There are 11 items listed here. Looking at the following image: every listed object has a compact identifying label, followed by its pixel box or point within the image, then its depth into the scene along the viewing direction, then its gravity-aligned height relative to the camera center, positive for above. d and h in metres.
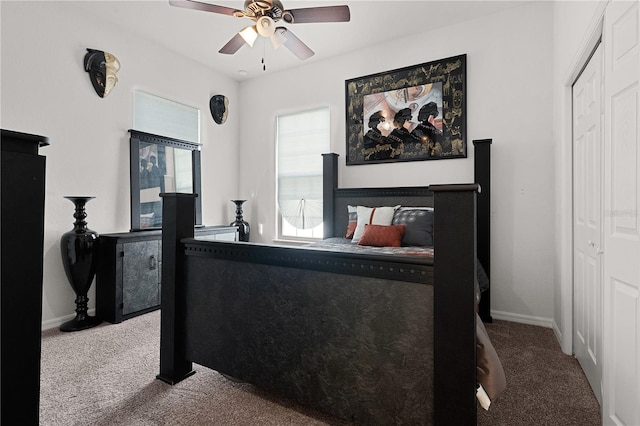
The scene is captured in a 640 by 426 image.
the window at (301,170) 4.46 +0.61
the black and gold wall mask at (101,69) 3.28 +1.45
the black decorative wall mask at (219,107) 4.65 +1.51
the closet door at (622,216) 1.30 -0.01
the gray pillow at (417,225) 3.11 -0.11
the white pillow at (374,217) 3.38 -0.04
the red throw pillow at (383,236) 3.05 -0.21
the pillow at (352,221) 3.65 -0.08
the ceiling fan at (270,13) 2.29 +1.42
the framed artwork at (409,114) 3.50 +1.13
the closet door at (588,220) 1.88 -0.04
